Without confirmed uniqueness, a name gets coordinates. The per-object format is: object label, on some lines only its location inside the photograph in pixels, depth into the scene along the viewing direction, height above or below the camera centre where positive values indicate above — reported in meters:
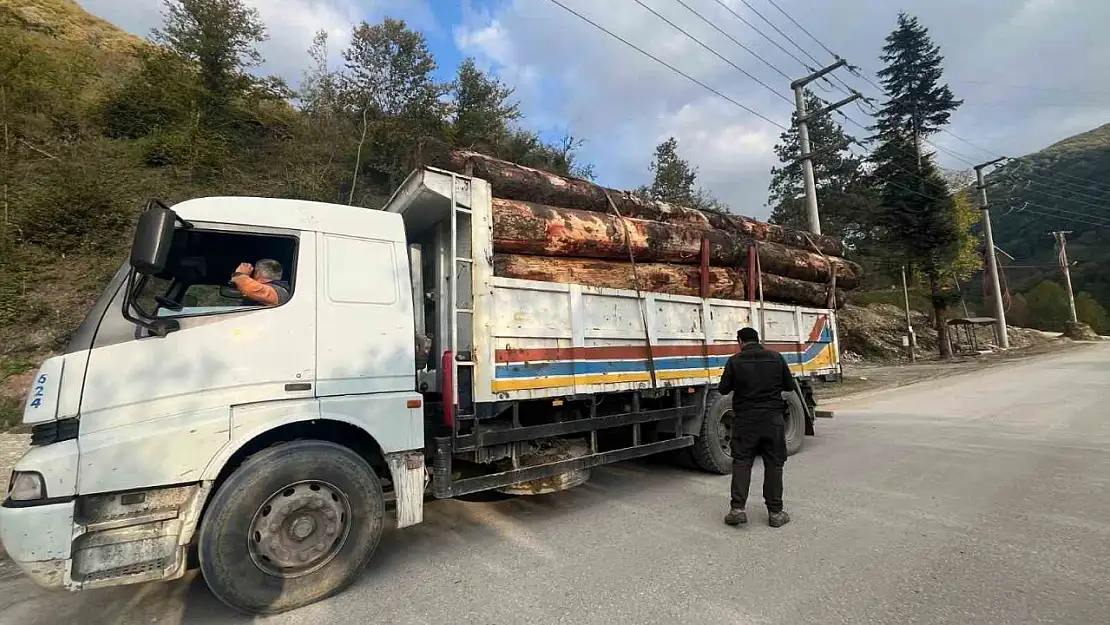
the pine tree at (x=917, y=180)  24.14 +7.72
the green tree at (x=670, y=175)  24.09 +8.24
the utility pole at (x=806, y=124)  12.26 +5.46
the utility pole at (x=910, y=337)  23.81 +0.07
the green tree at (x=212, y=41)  15.09 +9.78
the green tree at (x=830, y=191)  30.58 +9.56
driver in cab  3.13 +0.53
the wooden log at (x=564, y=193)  4.14 +1.56
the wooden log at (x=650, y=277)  4.36 +0.74
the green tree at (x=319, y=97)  16.00 +8.44
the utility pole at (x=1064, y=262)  38.78 +5.17
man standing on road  4.07 -0.59
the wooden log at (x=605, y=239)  4.29 +1.11
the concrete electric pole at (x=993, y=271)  27.98 +3.44
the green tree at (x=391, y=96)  16.30 +9.12
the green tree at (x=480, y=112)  18.56 +9.24
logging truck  2.63 -0.19
